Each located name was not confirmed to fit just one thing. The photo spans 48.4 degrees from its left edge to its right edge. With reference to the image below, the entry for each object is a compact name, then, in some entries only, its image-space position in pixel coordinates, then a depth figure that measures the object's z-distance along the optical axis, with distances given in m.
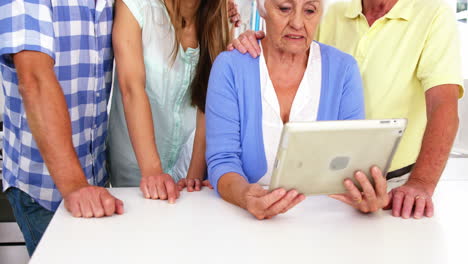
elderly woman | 1.46
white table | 1.01
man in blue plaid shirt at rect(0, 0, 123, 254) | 1.25
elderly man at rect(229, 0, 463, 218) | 1.51
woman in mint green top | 1.51
